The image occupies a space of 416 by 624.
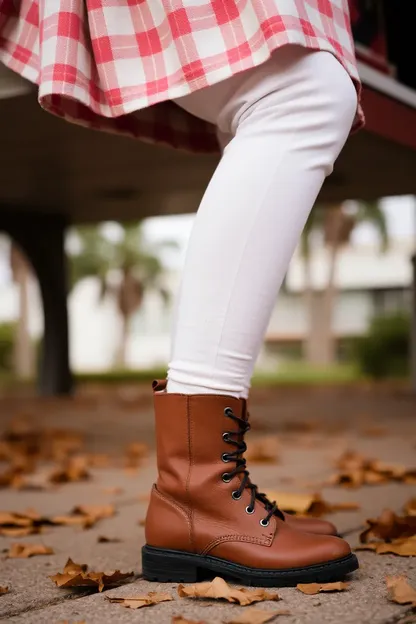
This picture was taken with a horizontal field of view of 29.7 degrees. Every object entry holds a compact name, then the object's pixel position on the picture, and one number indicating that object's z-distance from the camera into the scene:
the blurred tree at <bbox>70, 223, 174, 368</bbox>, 34.41
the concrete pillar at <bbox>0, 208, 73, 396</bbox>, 7.08
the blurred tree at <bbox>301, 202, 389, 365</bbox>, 26.78
